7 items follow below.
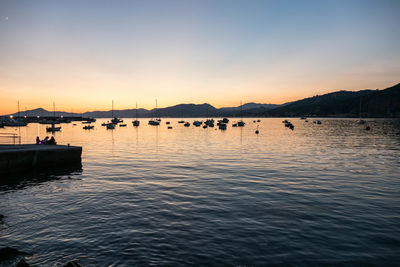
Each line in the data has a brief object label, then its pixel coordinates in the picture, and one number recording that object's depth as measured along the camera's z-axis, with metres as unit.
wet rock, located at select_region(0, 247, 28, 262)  8.46
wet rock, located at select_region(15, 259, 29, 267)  7.83
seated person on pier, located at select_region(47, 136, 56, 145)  33.81
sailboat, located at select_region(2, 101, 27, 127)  137.88
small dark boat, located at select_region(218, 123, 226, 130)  107.29
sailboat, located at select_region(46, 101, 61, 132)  102.25
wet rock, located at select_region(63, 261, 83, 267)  7.51
